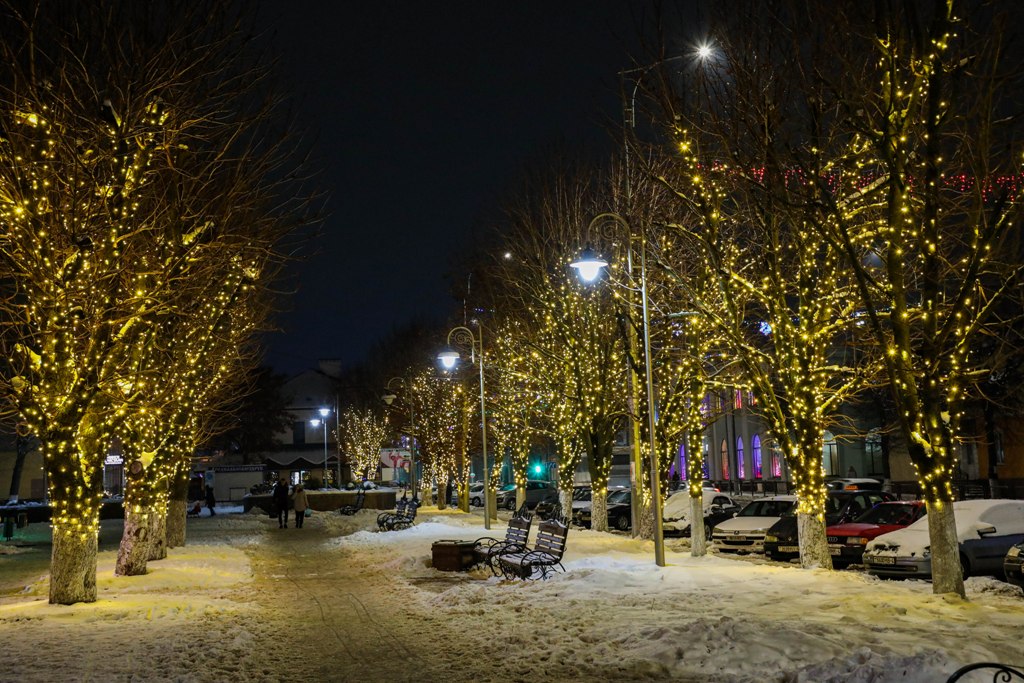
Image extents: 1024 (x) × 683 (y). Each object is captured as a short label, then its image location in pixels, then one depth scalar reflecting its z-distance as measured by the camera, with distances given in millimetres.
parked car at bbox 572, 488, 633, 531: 34250
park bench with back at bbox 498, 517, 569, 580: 15422
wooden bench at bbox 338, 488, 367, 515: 41531
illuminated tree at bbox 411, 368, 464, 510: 44938
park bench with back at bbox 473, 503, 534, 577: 16830
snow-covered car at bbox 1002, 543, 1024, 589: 13516
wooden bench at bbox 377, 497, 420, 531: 29625
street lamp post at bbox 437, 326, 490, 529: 29062
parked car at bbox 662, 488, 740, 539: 29203
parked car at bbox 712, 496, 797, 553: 23297
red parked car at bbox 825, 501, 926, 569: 19984
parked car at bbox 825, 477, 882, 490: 33978
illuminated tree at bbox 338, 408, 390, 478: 75000
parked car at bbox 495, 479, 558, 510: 47097
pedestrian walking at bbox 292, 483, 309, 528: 35781
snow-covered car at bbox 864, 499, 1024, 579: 16266
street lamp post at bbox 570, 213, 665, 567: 16453
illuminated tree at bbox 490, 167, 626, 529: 27156
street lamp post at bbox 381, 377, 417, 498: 44294
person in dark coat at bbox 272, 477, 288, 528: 36156
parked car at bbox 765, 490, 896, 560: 21422
